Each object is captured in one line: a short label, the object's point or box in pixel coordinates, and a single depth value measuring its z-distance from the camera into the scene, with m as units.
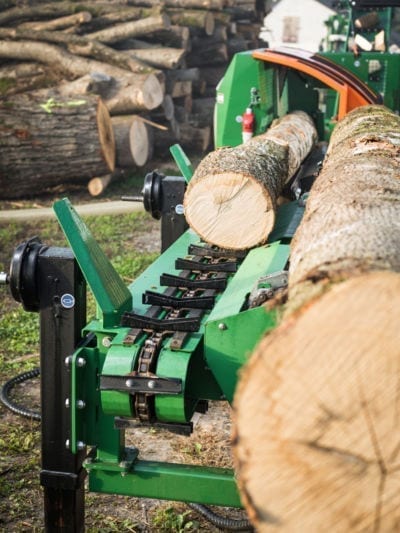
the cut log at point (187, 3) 13.30
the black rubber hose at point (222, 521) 3.70
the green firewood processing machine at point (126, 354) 2.90
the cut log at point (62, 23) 11.97
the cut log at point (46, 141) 9.44
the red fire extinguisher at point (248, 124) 6.27
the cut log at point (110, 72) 10.89
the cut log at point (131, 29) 12.14
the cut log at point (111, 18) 12.38
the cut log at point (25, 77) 10.70
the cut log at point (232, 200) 3.81
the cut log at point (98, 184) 10.16
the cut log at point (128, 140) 10.78
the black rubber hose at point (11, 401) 4.76
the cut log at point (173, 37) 12.80
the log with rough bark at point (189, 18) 13.30
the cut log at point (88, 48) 11.46
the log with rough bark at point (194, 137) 13.13
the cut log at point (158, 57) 12.15
